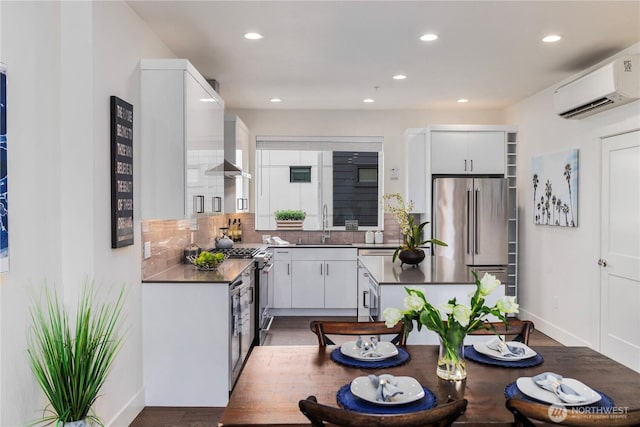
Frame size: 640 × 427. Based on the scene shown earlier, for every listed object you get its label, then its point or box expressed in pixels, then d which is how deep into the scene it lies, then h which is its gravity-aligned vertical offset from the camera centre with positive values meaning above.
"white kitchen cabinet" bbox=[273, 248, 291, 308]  6.14 -0.80
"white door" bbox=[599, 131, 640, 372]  3.86 -0.33
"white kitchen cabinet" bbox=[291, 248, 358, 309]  6.16 -0.85
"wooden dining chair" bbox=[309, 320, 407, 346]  2.26 -0.56
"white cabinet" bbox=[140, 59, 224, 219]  3.27 +0.52
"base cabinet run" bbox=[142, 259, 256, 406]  3.36 -0.91
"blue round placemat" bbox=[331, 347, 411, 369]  1.92 -0.61
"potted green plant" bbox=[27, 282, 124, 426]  2.15 -0.70
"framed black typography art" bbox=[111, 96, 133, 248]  2.87 +0.25
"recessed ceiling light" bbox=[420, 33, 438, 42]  3.66 +1.36
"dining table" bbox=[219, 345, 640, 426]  1.50 -0.63
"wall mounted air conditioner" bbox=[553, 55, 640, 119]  3.73 +1.02
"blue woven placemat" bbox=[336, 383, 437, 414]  1.50 -0.62
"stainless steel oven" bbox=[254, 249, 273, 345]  4.78 -0.88
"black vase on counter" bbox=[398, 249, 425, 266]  3.98 -0.37
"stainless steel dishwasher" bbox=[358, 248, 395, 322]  3.45 -0.67
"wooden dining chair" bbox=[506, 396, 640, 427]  1.28 -0.56
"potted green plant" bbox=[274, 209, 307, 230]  6.61 -0.11
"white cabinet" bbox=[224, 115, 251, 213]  5.41 +0.60
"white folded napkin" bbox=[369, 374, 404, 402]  1.53 -0.58
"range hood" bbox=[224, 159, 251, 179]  4.97 +0.46
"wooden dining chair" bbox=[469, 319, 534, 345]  2.28 -0.57
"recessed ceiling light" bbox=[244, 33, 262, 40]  3.63 +1.36
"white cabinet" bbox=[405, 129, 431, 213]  6.26 +0.58
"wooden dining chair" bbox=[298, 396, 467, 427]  1.28 -0.55
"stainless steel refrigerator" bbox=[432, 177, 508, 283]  5.87 -0.15
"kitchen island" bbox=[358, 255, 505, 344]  3.25 -0.52
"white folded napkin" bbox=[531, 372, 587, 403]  1.50 -0.58
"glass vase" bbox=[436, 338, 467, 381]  1.74 -0.56
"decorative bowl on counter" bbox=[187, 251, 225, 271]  3.83 -0.40
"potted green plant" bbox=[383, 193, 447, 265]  3.96 -0.27
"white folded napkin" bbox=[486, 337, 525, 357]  1.98 -0.58
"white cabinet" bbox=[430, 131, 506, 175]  6.09 +0.76
